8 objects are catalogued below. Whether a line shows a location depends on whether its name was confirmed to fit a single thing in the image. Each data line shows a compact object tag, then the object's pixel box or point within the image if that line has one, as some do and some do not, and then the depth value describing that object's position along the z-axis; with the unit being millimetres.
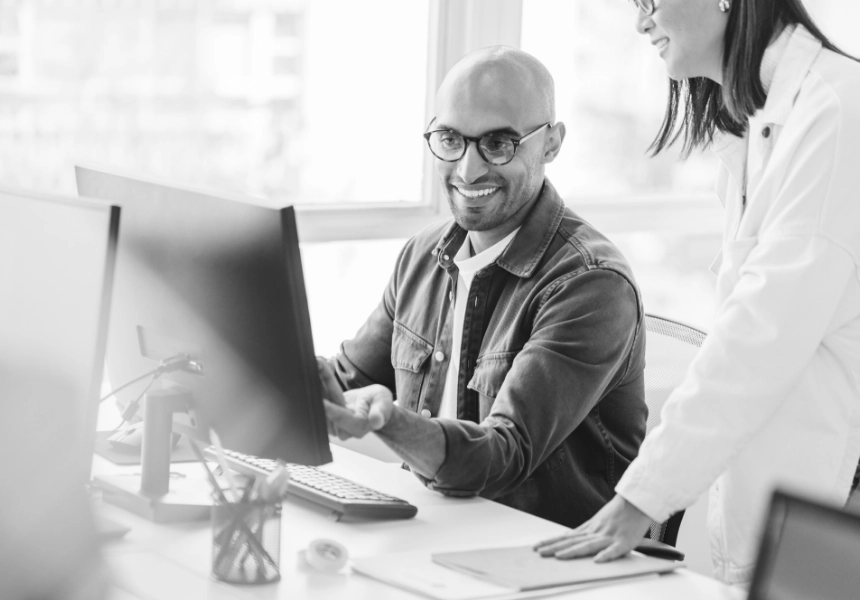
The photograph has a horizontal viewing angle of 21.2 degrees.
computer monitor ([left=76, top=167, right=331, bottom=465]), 2646
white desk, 2661
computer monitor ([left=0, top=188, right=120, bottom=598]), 2258
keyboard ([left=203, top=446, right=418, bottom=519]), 2919
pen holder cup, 2653
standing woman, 2797
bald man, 3069
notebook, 2680
